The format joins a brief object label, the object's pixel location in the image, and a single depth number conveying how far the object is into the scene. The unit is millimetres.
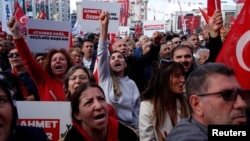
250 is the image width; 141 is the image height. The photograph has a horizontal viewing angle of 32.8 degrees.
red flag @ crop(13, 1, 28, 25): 10009
